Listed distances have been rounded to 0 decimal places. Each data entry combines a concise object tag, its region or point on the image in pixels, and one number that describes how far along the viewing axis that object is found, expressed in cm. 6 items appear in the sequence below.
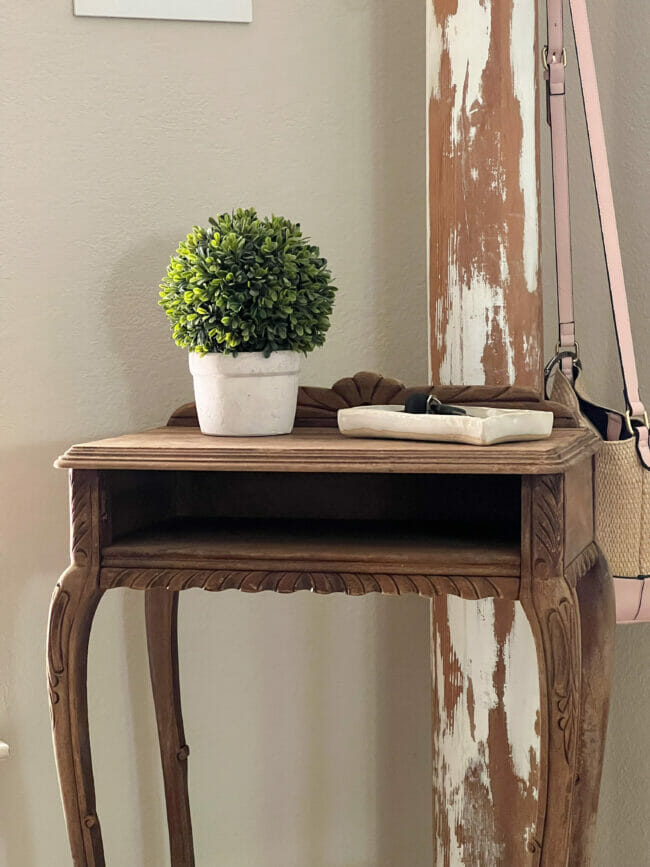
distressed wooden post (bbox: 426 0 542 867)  188
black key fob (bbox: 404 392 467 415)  170
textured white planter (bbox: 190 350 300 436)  172
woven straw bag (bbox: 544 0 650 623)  184
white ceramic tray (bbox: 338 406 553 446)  161
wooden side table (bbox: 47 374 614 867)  160
